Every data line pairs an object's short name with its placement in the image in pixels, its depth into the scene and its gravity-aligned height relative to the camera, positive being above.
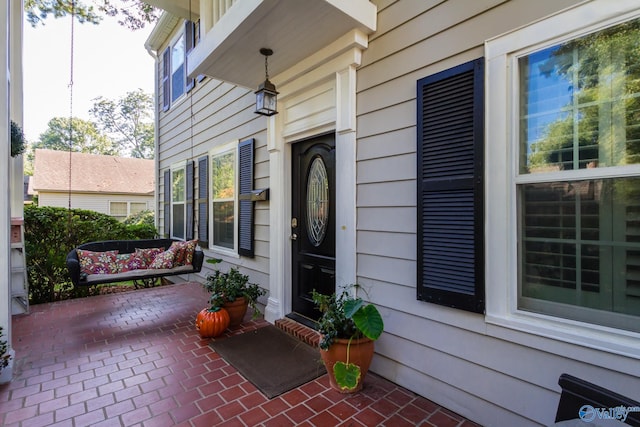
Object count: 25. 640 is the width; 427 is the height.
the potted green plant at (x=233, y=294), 3.20 -0.86
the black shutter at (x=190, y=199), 5.58 +0.28
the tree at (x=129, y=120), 21.53 +6.93
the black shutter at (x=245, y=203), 3.95 +0.15
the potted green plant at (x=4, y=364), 2.23 -1.14
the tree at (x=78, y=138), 20.75 +5.59
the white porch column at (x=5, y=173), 2.32 +0.31
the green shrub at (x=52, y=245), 4.49 -0.49
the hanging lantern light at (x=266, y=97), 2.96 +1.17
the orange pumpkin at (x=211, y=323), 2.98 -1.09
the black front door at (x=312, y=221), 3.00 -0.08
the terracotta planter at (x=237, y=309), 3.21 -1.03
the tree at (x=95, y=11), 4.65 +3.42
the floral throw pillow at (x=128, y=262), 4.39 -0.73
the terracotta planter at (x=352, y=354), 2.10 -1.00
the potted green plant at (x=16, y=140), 3.01 +0.76
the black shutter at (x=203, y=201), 5.11 +0.22
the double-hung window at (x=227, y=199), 4.02 +0.23
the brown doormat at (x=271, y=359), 2.27 -1.26
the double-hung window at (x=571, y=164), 1.42 +0.26
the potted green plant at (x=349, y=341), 2.02 -0.90
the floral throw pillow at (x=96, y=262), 4.07 -0.68
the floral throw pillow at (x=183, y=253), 4.53 -0.60
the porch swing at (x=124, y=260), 3.86 -0.68
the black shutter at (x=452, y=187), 1.82 +0.18
